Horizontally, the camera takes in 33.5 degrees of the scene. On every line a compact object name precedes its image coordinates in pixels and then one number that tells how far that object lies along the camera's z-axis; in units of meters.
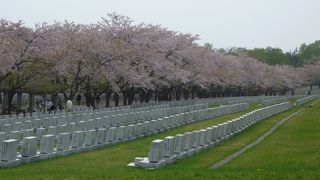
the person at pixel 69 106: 36.81
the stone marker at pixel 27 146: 15.68
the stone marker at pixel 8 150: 14.62
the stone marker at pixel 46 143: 16.62
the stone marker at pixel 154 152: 14.15
